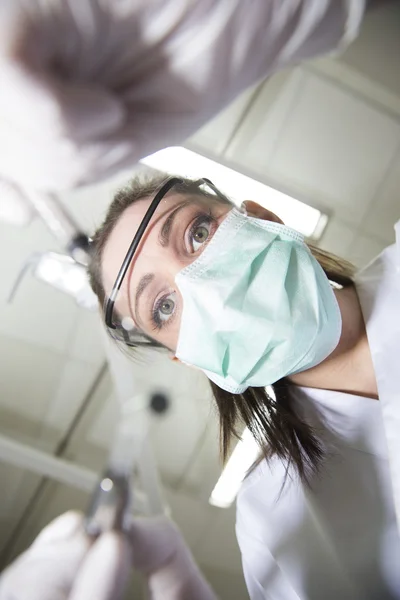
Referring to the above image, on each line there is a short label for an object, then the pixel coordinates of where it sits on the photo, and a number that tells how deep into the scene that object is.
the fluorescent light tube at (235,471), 0.93
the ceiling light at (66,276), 0.87
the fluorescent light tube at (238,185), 0.84
